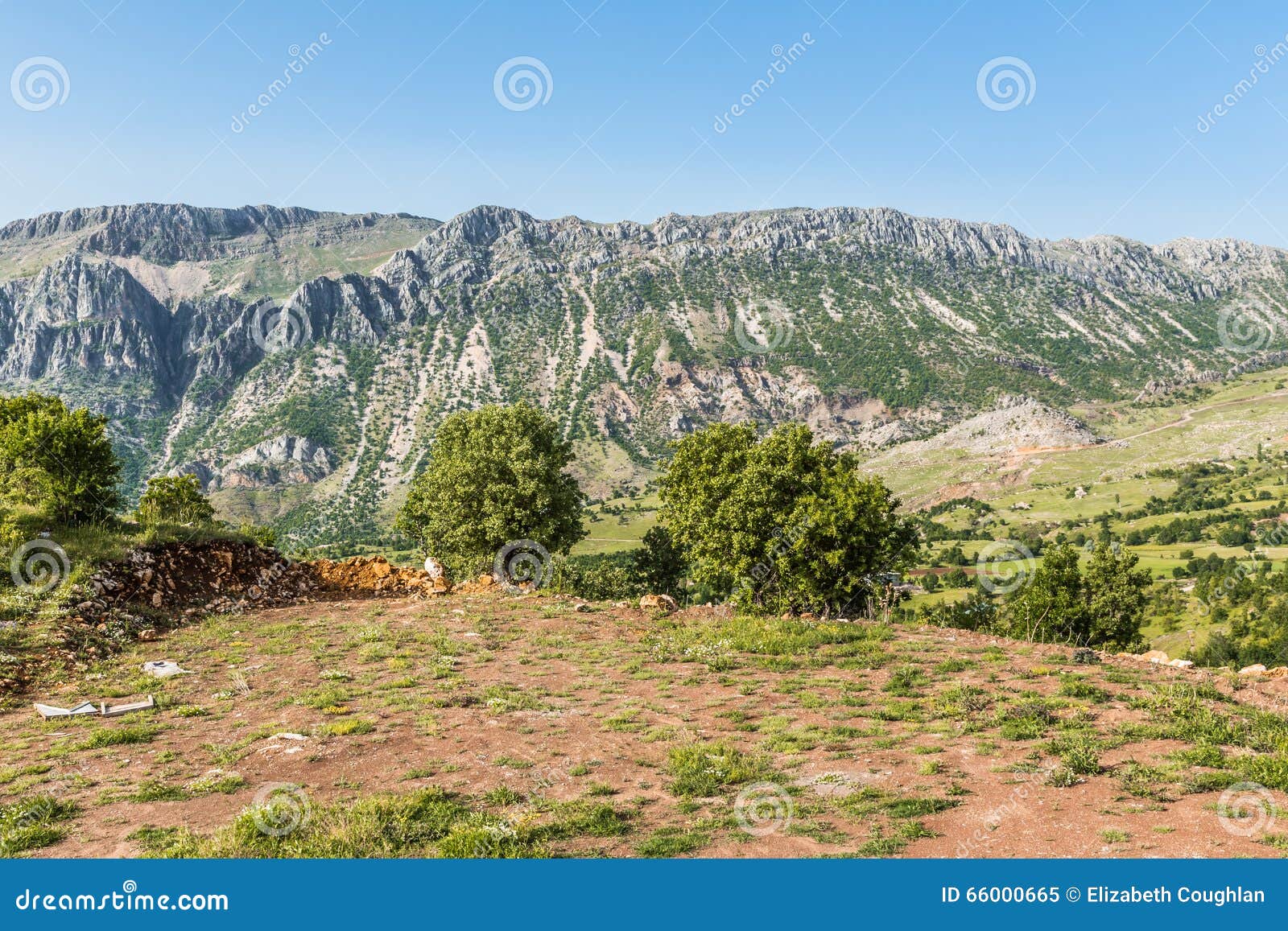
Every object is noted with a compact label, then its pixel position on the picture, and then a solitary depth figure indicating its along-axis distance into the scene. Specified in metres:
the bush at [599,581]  47.16
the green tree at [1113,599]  58.41
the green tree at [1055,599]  53.97
